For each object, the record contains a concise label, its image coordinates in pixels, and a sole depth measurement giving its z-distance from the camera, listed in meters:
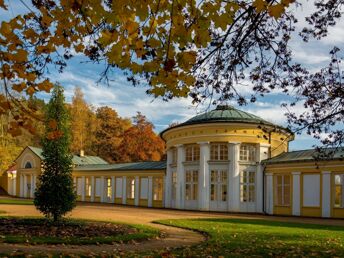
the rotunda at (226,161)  30.16
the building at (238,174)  26.45
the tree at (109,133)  64.50
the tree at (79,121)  63.50
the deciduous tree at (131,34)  4.36
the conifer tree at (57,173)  16.67
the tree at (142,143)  60.09
